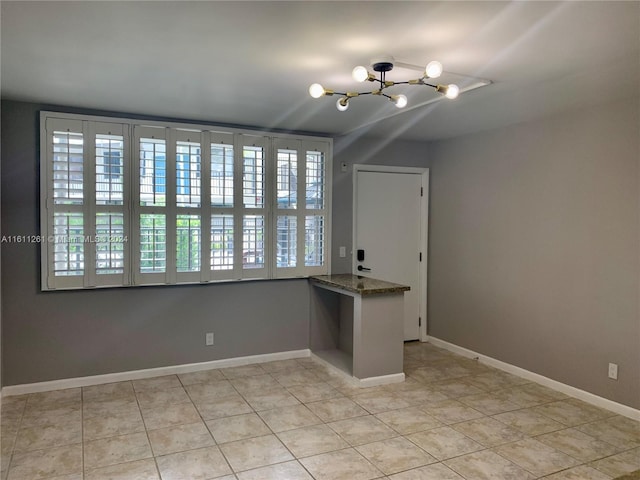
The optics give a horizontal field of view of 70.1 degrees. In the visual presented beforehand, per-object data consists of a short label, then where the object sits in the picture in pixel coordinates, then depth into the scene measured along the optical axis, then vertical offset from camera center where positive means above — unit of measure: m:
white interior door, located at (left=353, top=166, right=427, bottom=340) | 5.16 +0.00
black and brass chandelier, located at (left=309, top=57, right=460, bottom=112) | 2.32 +0.84
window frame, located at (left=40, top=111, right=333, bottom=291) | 3.81 +0.24
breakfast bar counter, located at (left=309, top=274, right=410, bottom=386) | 3.99 -0.88
